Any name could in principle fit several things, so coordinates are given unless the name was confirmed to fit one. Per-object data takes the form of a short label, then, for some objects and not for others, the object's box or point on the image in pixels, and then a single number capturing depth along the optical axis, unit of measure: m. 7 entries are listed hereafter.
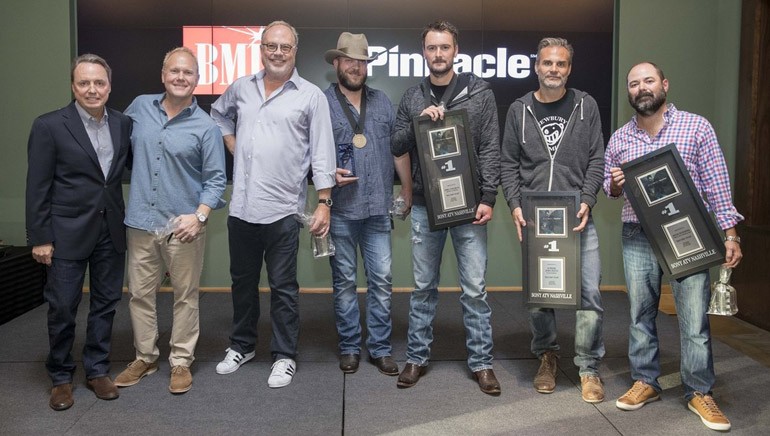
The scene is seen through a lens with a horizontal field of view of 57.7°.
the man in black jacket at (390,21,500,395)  3.05
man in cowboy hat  3.34
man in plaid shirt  2.83
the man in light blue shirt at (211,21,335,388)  3.17
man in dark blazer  2.89
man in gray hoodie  2.98
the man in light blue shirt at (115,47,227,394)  3.09
